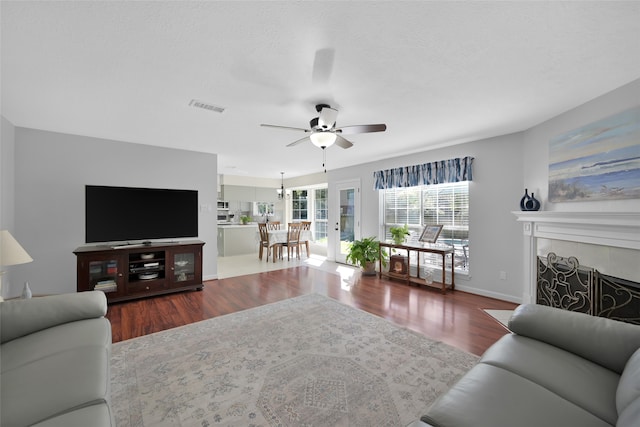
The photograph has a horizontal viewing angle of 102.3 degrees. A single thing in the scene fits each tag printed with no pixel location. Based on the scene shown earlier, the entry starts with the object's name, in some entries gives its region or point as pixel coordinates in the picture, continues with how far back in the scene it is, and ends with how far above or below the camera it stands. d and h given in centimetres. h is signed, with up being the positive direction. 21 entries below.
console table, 410 -90
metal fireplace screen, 224 -78
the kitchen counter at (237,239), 729 -79
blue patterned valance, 405 +67
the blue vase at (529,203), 319 +11
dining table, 652 -64
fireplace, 216 -30
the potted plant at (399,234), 473 -40
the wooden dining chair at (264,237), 652 -66
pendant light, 866 +68
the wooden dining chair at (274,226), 712 -39
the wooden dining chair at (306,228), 690 -43
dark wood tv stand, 347 -84
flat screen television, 371 -3
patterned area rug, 162 -126
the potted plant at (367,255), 506 -85
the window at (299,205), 879 +24
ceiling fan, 247 +86
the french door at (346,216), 596 -10
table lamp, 200 -32
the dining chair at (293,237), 662 -65
